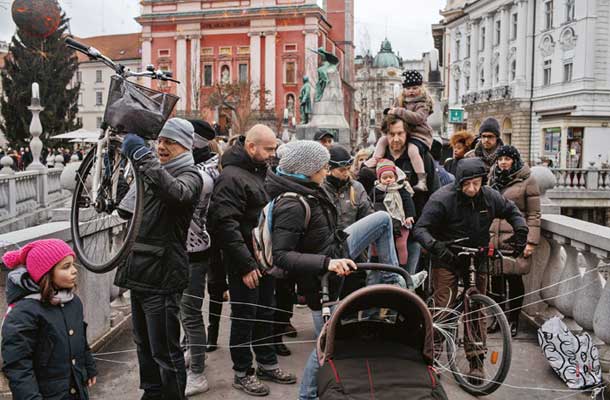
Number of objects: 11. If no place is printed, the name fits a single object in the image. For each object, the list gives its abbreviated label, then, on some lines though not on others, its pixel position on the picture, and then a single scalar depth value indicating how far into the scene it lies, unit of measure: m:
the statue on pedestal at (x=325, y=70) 25.98
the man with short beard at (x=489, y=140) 7.16
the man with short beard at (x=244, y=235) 4.96
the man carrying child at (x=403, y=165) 6.18
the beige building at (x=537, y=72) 43.38
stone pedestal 22.91
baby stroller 2.97
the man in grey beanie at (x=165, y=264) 4.28
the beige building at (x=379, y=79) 84.59
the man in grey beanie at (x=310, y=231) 4.02
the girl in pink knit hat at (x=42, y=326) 3.44
